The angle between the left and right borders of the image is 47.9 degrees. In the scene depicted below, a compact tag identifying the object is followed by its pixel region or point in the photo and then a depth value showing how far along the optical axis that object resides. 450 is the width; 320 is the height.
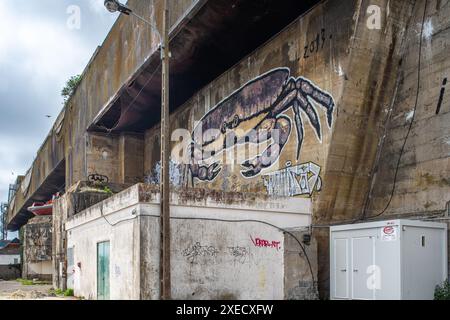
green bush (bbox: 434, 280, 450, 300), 11.98
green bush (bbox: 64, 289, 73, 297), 18.77
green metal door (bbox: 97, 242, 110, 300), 14.90
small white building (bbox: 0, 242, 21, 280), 37.88
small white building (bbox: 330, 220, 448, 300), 11.86
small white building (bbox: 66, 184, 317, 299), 12.32
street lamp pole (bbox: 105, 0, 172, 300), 11.66
